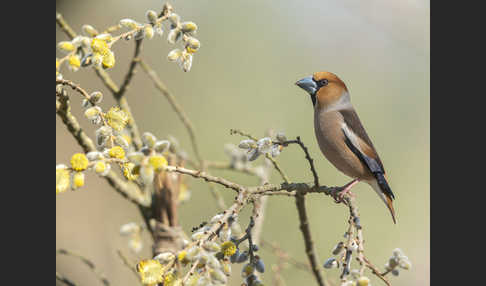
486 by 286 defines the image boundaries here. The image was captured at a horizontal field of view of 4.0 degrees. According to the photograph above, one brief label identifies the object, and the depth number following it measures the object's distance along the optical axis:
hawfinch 7.08
